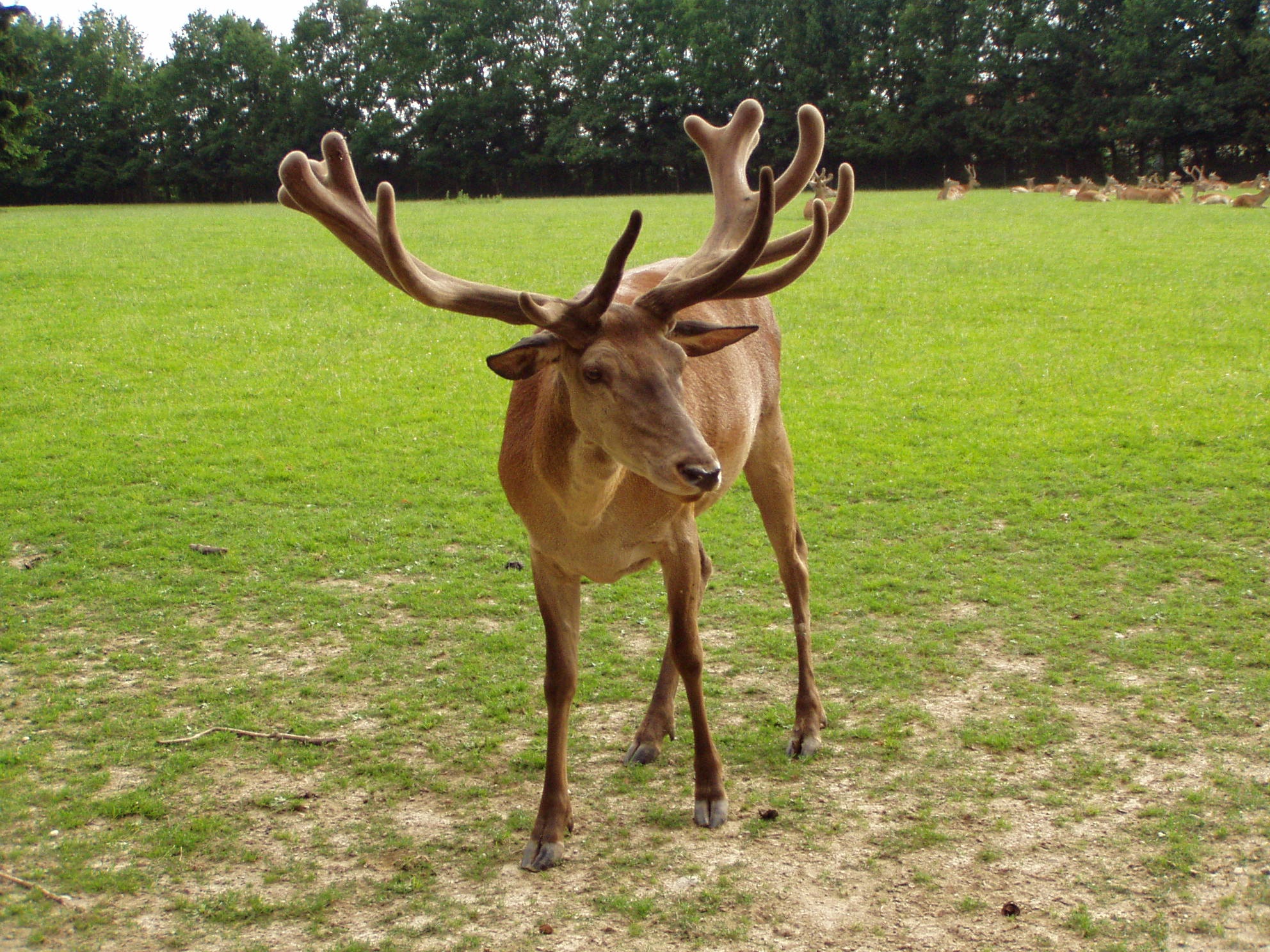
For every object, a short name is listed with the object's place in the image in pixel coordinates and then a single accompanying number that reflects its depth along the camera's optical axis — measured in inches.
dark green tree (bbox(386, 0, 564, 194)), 2394.2
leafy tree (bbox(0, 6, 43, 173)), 1376.7
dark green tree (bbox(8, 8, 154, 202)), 2452.0
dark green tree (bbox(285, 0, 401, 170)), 2488.9
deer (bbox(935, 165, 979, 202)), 1523.1
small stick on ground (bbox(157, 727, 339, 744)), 216.7
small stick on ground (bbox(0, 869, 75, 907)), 167.3
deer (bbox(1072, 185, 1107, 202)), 1400.1
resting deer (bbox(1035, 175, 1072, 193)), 1678.2
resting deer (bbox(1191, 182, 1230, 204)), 1360.7
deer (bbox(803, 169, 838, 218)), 1278.1
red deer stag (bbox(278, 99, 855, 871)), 161.2
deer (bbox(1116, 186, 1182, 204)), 1365.7
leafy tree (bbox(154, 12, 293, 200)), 2463.1
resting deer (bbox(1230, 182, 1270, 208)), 1283.2
